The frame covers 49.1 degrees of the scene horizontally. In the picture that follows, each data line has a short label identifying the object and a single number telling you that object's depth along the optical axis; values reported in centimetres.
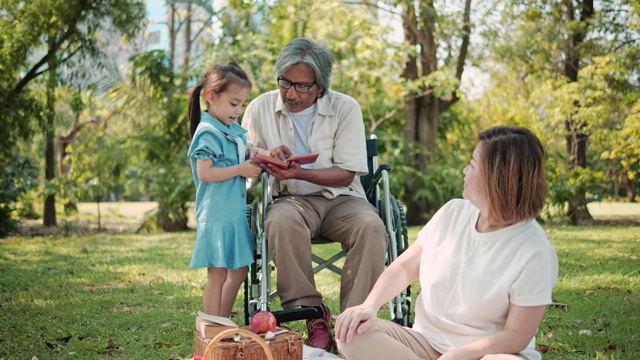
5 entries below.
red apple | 259
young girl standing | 323
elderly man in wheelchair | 314
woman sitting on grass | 189
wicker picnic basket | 238
